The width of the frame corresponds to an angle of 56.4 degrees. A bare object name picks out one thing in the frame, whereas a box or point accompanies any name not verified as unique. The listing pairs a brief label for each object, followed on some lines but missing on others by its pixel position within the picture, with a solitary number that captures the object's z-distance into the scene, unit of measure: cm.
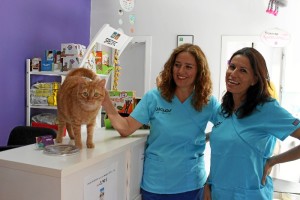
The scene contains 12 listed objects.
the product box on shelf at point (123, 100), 157
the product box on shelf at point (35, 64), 296
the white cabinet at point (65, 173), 80
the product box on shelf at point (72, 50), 284
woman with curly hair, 130
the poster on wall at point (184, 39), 370
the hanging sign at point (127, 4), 322
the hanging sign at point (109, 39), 223
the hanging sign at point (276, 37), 315
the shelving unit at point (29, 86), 287
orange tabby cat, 97
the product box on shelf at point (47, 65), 290
